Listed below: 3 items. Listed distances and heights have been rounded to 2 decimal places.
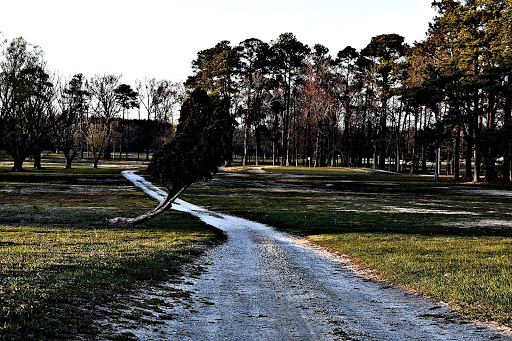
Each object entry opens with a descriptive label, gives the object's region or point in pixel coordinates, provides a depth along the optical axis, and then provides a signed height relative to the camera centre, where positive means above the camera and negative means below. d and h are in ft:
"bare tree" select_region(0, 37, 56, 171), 170.71 +24.97
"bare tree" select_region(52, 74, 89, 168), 217.15 +25.87
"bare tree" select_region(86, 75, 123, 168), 261.03 +36.71
